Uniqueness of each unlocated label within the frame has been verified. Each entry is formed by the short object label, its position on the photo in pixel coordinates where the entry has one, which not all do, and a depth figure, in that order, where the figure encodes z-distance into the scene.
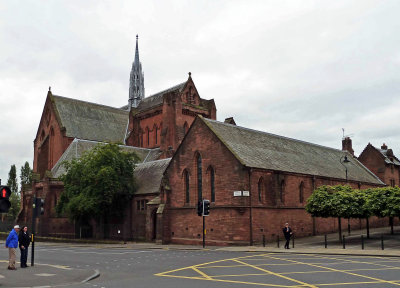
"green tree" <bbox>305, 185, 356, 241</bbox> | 33.03
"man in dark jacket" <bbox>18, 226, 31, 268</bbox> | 18.92
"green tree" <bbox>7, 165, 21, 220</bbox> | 97.50
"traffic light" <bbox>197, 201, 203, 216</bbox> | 31.88
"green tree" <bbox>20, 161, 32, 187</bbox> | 108.00
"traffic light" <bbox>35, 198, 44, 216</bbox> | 20.50
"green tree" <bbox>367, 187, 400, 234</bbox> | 31.88
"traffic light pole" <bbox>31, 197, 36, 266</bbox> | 20.56
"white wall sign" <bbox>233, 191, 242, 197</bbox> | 34.00
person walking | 29.74
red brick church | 35.03
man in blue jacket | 17.95
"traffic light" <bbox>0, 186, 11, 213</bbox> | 13.22
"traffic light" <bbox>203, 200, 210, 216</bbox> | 31.86
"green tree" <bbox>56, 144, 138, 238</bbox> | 42.12
